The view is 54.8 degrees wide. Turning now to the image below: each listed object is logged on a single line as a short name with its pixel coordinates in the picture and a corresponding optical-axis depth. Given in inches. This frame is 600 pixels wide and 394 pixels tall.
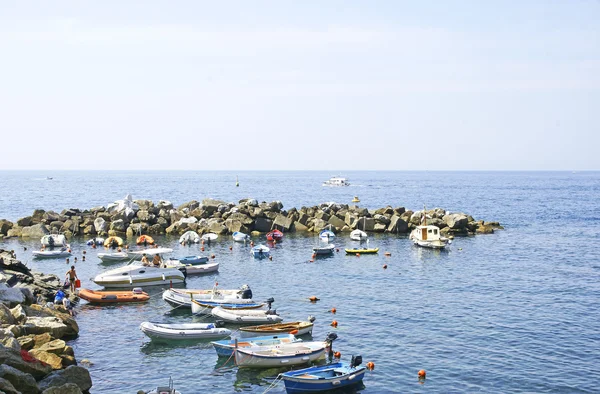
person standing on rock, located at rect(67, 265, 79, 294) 1745.8
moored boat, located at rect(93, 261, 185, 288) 1883.6
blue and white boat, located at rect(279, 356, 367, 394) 1039.6
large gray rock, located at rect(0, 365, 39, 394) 872.9
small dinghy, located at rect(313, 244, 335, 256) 2522.1
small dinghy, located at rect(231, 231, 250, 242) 2920.5
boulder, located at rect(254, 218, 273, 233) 3216.0
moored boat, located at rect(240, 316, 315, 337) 1349.8
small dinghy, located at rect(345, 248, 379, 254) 2578.7
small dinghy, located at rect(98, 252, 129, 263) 2375.7
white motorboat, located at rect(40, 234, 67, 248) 2591.0
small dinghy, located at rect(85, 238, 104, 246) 2753.4
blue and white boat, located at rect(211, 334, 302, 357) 1210.0
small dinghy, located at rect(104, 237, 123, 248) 2706.7
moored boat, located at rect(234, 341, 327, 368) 1161.4
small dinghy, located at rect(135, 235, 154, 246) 2757.4
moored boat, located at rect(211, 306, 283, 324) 1472.7
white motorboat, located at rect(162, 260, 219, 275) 2109.1
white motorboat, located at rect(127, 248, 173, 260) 2185.8
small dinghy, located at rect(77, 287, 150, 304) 1667.1
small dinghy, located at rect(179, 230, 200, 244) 2822.3
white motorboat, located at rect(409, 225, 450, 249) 2689.5
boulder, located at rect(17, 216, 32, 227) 3097.9
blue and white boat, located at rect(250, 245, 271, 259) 2497.5
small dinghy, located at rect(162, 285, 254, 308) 1631.4
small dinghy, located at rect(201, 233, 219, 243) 2856.8
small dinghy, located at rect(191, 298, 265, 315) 1556.3
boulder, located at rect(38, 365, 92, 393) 941.2
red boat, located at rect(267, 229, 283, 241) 2970.0
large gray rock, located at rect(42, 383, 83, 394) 867.4
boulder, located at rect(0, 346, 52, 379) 930.1
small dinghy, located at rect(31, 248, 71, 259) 2455.7
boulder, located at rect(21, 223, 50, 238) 2974.9
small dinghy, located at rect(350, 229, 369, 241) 2979.8
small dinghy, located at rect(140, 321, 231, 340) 1312.7
